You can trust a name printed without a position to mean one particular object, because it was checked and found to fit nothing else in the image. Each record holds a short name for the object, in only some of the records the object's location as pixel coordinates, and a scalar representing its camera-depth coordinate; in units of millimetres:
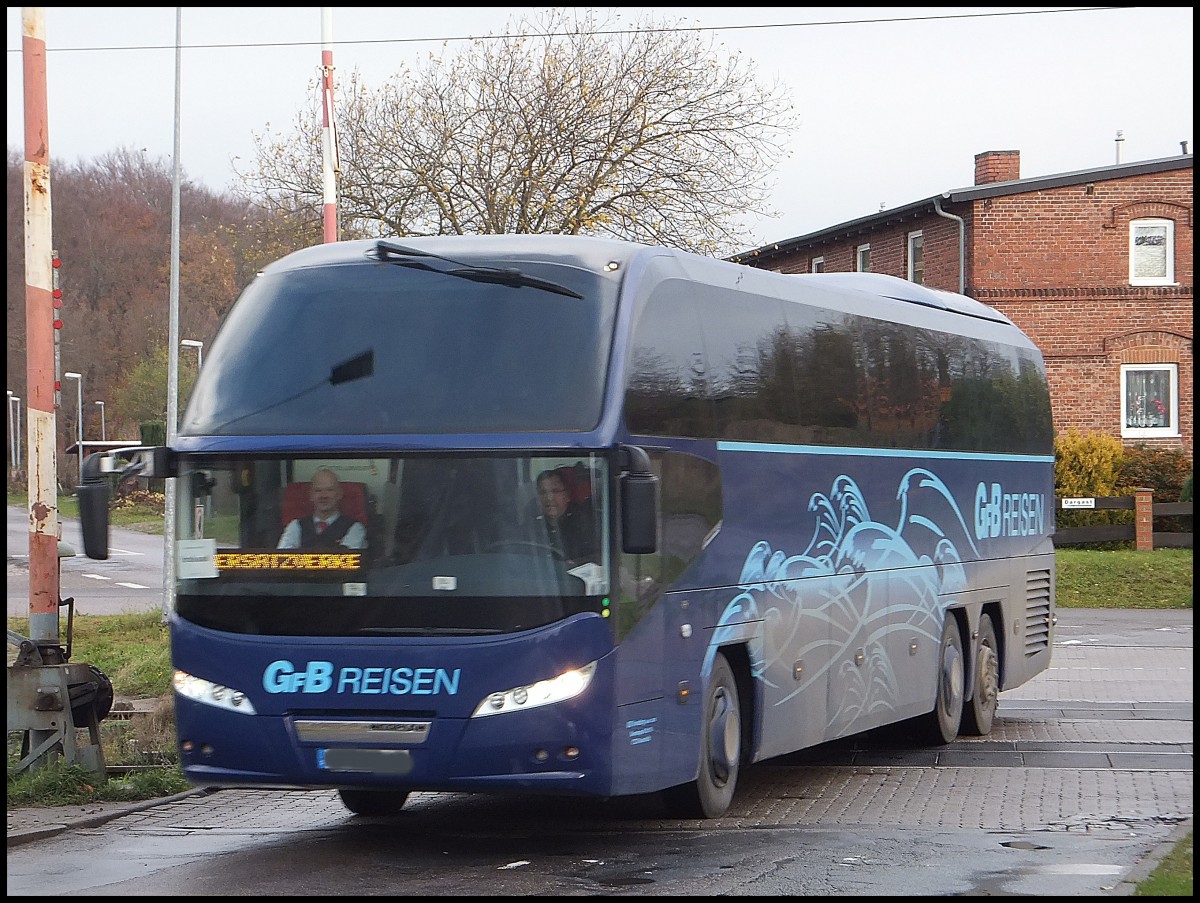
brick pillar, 35188
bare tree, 32125
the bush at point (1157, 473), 37938
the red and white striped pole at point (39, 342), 12352
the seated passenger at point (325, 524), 8820
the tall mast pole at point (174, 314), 31062
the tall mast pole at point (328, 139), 19672
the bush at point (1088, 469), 37438
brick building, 40438
